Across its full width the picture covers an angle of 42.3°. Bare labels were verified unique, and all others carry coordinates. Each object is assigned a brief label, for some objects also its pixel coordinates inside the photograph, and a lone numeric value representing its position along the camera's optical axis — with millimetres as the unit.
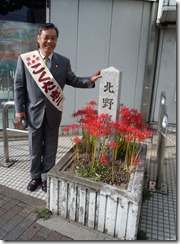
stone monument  2656
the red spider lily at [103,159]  2549
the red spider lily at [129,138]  2562
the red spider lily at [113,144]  2471
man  2760
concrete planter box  2213
